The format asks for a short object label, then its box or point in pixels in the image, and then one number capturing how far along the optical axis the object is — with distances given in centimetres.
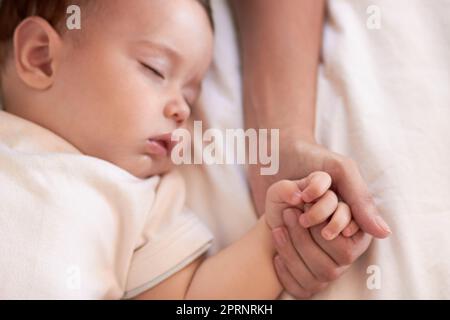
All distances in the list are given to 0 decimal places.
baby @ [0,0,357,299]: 68
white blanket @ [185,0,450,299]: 67
